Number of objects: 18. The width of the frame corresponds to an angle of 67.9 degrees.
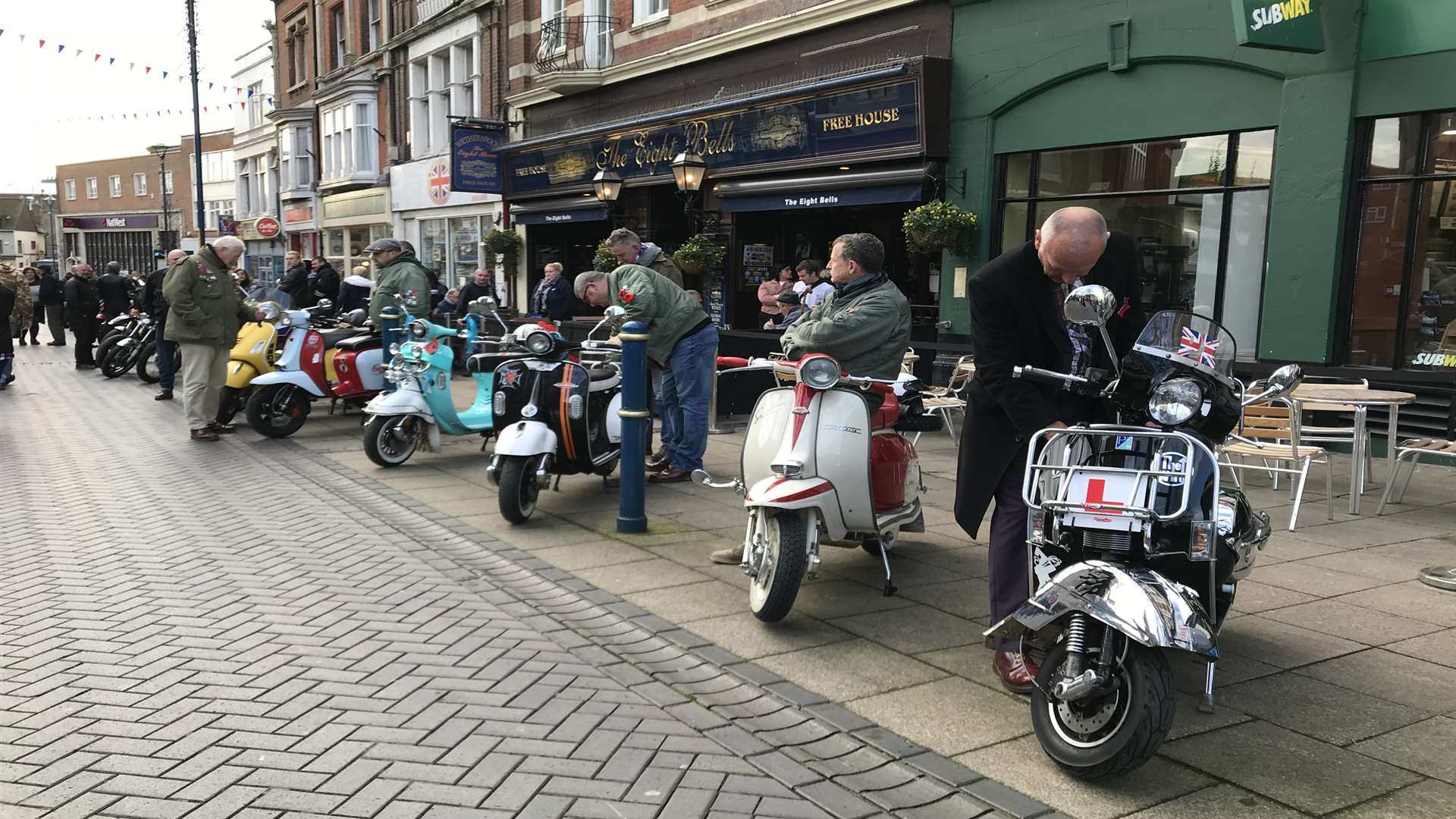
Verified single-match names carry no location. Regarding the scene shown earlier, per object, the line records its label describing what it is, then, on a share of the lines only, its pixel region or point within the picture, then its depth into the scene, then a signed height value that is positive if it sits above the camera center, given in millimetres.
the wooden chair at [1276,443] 6598 -1064
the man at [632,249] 7637 +79
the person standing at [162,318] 13078 -884
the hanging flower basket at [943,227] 12234 +444
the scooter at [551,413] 6613 -1003
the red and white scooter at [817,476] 4496 -930
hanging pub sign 21500 +1968
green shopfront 8812 +1112
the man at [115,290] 17047 -641
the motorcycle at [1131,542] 3018 -850
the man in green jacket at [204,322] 9680 -627
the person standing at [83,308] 17141 -950
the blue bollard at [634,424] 6113 -926
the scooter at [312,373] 10047 -1123
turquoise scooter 8500 -1169
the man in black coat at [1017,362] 3654 -317
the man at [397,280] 9648 -217
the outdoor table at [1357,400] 6918 -822
